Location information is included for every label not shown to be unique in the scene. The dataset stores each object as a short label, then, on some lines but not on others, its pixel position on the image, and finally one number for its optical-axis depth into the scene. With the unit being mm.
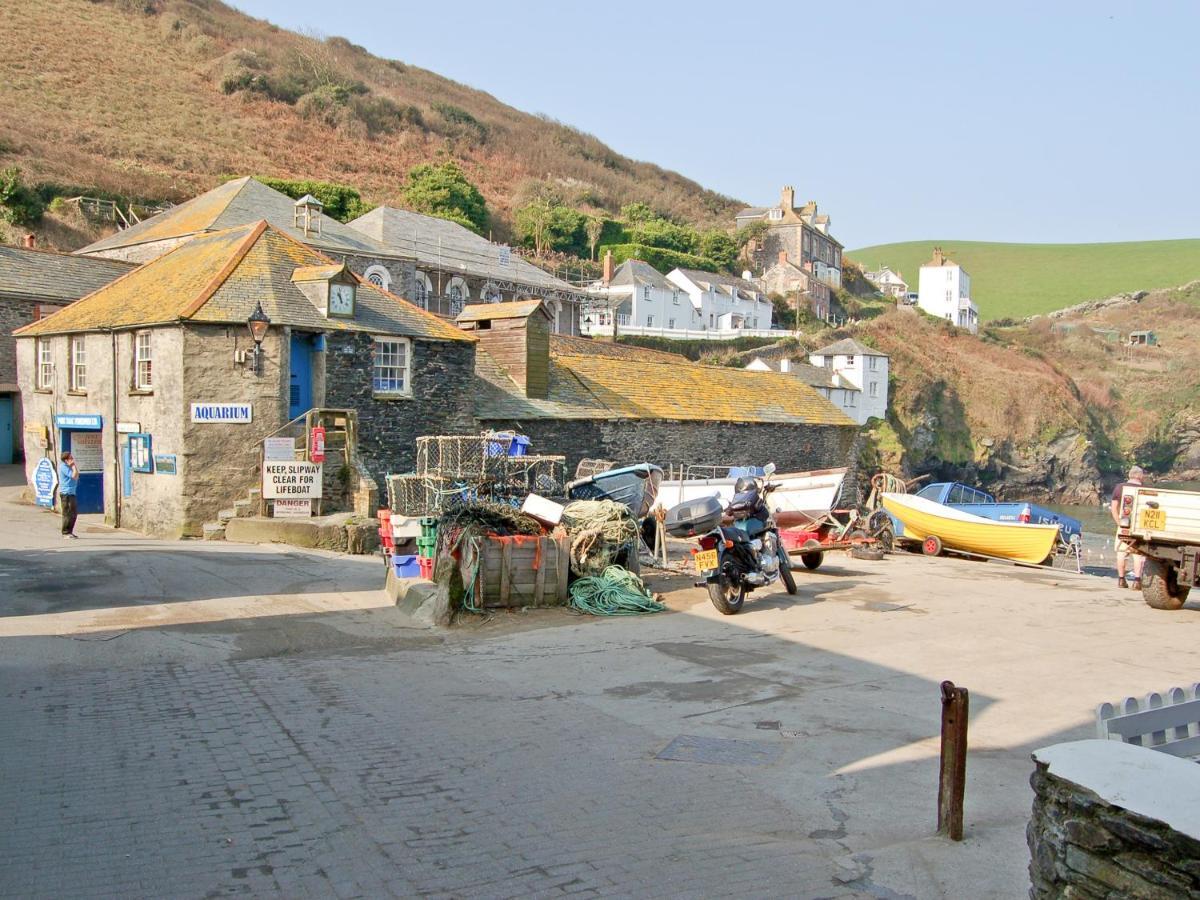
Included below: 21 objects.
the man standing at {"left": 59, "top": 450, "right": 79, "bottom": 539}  18078
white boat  20781
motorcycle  12266
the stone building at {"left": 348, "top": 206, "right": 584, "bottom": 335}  46938
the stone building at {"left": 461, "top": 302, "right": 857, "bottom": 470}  26391
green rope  12375
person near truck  15262
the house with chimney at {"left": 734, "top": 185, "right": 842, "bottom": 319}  93000
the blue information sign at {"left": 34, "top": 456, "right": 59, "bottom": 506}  23297
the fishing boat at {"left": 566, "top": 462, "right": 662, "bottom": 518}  21656
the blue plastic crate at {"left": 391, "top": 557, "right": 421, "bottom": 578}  13219
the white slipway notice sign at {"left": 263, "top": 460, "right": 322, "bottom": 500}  19656
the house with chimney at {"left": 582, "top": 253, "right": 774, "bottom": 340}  65812
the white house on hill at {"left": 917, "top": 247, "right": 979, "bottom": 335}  117062
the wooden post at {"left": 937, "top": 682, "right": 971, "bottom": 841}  5203
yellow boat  20359
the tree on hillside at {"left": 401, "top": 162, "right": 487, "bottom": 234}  75188
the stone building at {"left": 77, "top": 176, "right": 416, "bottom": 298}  35812
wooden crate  12062
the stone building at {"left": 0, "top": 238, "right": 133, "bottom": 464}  29109
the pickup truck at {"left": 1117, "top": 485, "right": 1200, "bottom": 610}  12891
